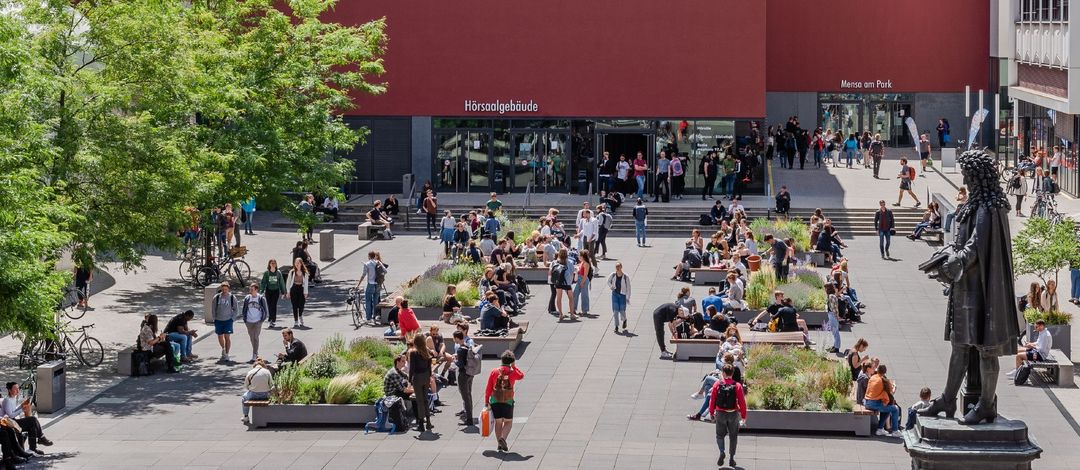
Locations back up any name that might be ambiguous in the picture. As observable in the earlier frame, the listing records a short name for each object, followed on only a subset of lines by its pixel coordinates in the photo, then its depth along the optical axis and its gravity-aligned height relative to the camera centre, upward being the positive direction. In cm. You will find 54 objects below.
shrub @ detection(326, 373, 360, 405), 2294 -310
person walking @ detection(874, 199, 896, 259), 4072 -139
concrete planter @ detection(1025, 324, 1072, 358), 2747 -284
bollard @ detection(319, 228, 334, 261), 4181 -187
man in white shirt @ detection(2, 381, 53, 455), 2128 -321
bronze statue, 1348 -100
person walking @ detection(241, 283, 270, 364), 2825 -247
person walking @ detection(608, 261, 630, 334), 3036 -224
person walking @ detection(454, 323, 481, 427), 2238 -281
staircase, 4725 -139
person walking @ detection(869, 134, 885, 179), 5606 +66
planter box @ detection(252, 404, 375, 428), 2283 -342
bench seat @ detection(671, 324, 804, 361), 2750 -297
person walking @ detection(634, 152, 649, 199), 5060 +13
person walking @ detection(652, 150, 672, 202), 5106 -22
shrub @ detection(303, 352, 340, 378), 2388 -287
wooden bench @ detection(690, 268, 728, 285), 3678 -239
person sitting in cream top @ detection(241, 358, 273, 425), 2292 -299
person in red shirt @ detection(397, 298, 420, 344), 2809 -259
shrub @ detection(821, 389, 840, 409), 2231 -315
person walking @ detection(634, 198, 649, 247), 4388 -131
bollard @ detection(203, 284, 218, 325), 3228 -260
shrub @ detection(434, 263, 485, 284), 3419 -216
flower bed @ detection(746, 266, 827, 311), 3158 -237
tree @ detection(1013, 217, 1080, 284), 2761 -133
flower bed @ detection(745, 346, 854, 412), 2244 -304
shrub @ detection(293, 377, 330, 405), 2302 -312
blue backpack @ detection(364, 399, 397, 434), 2245 -343
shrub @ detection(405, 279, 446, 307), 3253 -245
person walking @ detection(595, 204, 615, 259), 4044 -127
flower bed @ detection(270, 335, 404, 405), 2300 -299
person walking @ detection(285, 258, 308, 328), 3169 -228
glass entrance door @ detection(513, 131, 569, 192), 5378 +49
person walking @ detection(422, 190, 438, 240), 4594 -102
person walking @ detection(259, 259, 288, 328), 3139 -221
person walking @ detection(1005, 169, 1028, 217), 4717 -49
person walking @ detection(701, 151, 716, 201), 5191 +3
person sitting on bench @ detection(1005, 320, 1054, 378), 2564 -286
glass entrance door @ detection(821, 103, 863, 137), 6875 +226
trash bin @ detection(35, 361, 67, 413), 2384 -312
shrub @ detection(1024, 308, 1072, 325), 2755 -252
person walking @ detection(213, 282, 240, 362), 2823 -247
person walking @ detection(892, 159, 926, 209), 4825 -22
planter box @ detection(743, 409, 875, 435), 2212 -345
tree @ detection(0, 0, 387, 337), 2378 +106
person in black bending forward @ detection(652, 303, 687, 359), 2797 -255
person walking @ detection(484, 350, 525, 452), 2073 -288
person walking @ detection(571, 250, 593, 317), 3244 -222
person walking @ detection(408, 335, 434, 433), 2242 -283
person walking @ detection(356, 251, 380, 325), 3200 -226
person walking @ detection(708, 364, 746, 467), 2005 -291
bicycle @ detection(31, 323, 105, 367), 2712 -300
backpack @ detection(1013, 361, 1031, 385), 2552 -320
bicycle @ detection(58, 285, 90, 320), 3309 -265
